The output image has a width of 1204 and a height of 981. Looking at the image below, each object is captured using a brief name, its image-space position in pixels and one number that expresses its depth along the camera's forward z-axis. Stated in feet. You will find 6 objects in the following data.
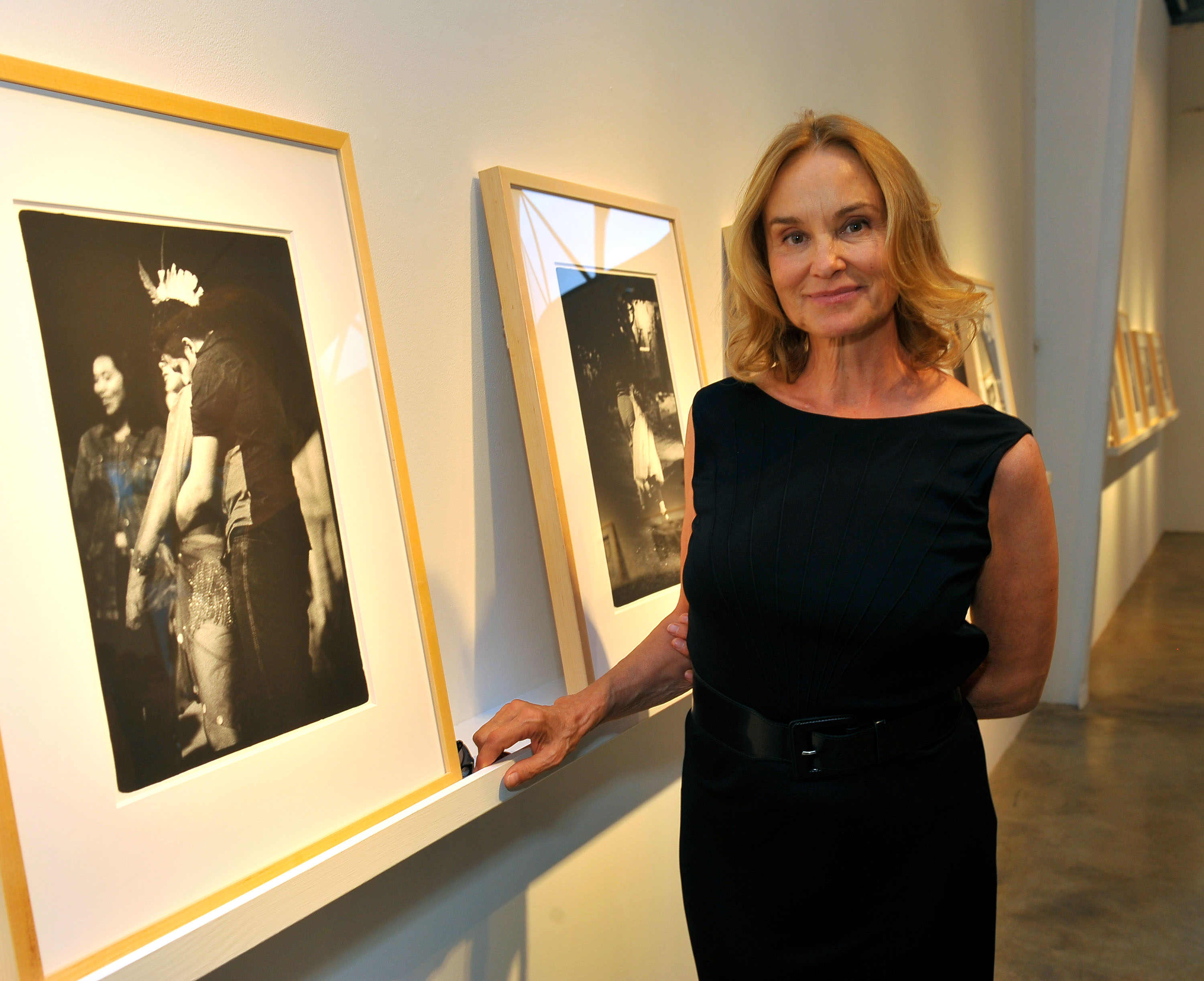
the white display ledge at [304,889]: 3.36
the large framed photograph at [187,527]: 3.24
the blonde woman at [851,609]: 5.02
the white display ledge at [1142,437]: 22.72
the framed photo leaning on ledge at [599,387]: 5.51
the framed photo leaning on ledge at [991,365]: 13.52
